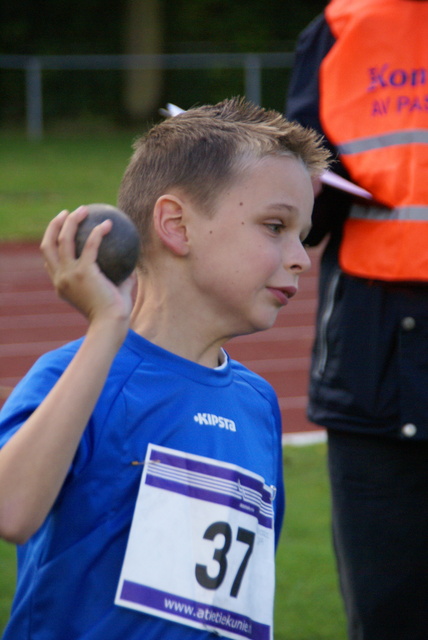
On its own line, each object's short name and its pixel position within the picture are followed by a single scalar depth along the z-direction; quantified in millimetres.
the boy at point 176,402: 3336
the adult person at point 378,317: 5230
